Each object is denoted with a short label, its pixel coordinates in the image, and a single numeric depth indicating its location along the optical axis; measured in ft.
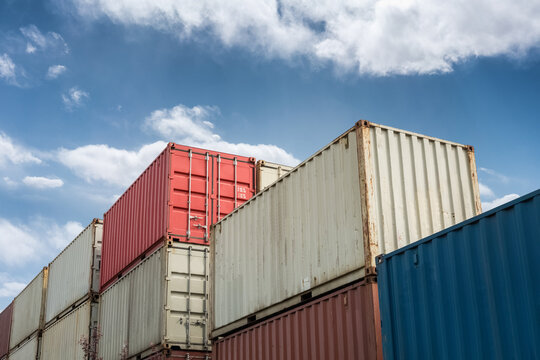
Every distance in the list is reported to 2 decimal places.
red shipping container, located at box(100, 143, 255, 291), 49.75
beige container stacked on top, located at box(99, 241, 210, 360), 46.11
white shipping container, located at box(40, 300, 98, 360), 60.85
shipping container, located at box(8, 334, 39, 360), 77.71
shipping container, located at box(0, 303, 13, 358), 96.17
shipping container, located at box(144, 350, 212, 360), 44.57
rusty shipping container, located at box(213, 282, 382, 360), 26.99
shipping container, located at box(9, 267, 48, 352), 80.02
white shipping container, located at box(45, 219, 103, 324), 64.44
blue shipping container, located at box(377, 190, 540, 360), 19.89
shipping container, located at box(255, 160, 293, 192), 54.24
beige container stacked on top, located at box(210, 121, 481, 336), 29.63
